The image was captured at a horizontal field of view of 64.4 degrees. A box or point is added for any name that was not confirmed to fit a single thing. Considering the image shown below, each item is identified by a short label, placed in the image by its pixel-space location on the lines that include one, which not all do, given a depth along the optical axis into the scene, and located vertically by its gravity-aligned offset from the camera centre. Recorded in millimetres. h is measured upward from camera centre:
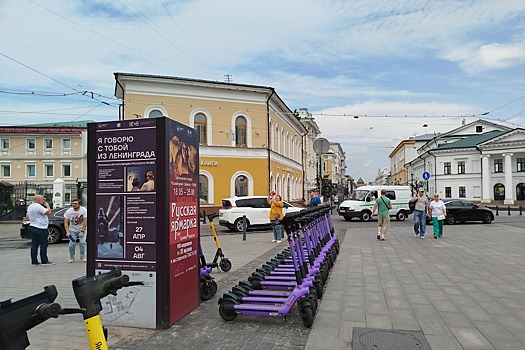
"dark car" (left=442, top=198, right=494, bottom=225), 23516 -1523
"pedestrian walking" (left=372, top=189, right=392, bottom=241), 14742 -922
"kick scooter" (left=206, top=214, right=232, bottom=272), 8758 -1616
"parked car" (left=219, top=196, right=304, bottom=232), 20359 -1129
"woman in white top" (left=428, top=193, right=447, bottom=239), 14945 -949
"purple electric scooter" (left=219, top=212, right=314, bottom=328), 5188 -1500
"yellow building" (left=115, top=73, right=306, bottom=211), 30953 +5621
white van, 26792 -1055
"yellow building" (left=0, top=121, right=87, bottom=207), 53875 +4944
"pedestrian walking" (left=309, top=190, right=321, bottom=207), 15984 -466
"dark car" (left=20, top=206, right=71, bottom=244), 16078 -1468
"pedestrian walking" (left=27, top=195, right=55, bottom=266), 10336 -899
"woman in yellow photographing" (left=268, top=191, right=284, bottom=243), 14883 -901
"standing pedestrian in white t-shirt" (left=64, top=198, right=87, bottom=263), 10955 -908
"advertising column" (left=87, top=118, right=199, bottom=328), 5051 -315
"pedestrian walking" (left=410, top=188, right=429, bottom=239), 14979 -919
